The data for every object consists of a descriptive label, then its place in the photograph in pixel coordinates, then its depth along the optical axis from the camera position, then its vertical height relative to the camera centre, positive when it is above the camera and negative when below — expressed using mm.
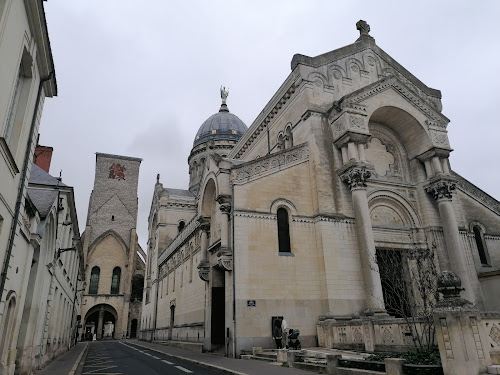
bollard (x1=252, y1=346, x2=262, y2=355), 15150 -949
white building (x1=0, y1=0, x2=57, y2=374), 7426 +4268
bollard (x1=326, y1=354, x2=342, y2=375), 10146 -1062
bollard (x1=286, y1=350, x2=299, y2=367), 12016 -1005
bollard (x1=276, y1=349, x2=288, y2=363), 12745 -1030
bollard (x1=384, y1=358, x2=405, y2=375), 8398 -964
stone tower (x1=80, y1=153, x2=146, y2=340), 53406 +11164
